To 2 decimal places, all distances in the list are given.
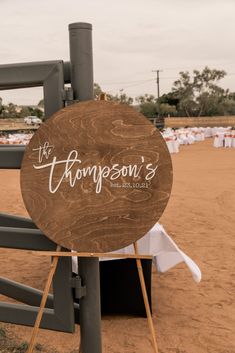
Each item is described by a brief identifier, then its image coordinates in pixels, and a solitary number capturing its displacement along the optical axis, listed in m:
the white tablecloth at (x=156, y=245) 3.47
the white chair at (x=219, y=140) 22.27
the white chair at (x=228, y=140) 21.94
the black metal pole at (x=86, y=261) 2.33
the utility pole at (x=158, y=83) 55.09
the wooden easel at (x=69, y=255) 2.18
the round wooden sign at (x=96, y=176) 2.18
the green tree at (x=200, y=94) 59.97
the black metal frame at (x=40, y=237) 2.33
